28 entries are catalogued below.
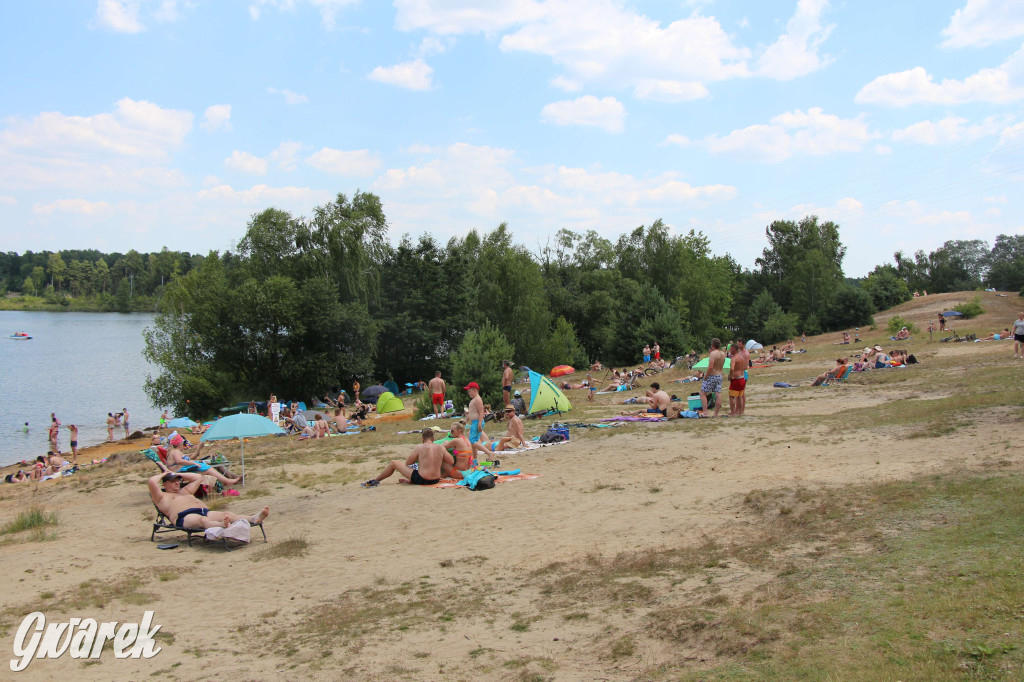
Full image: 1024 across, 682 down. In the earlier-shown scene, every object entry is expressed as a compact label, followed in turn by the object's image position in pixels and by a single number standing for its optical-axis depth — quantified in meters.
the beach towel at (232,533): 9.22
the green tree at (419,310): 43.38
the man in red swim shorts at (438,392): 21.81
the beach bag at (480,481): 11.51
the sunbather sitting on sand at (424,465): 12.17
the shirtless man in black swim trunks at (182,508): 9.61
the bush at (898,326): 37.26
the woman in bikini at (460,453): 12.48
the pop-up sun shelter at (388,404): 28.34
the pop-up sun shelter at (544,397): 18.84
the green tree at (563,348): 50.56
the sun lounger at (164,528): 9.70
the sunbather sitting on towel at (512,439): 14.51
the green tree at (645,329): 45.09
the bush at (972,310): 42.72
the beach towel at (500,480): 11.94
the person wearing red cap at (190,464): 12.57
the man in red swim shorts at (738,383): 15.38
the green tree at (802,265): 61.12
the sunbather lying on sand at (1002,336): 28.05
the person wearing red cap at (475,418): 14.51
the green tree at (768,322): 53.47
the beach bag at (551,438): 14.86
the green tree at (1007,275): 66.81
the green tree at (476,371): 22.25
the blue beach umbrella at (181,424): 24.91
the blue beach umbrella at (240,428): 12.16
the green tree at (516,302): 50.91
